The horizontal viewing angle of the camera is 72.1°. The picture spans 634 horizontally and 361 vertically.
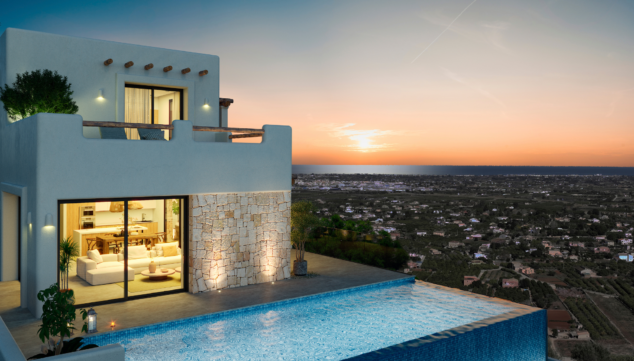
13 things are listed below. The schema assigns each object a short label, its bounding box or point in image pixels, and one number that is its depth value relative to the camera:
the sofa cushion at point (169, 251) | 10.21
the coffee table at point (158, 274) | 9.93
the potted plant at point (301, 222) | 12.31
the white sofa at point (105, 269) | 9.43
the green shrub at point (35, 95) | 10.02
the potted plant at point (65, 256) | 8.63
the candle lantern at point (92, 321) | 7.37
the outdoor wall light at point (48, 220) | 8.05
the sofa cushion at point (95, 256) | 9.38
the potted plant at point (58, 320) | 5.26
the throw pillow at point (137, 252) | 9.52
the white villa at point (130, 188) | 8.45
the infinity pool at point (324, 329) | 7.02
